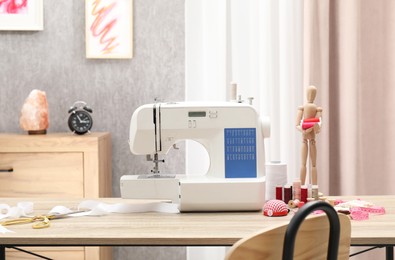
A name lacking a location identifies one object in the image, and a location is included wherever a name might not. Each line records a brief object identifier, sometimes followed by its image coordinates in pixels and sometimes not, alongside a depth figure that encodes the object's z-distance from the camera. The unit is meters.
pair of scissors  2.03
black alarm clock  3.54
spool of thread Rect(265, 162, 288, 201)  2.38
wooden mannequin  2.48
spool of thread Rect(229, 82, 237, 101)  2.40
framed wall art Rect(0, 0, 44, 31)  3.81
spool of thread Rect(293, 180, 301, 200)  2.30
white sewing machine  2.22
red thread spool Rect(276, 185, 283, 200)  2.32
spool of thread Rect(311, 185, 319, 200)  2.30
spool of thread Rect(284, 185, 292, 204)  2.31
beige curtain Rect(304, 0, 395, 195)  3.70
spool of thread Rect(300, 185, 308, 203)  2.28
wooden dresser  3.33
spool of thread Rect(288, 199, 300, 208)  2.26
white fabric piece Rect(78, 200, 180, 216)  2.24
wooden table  1.87
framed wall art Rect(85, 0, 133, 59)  3.83
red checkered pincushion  2.16
